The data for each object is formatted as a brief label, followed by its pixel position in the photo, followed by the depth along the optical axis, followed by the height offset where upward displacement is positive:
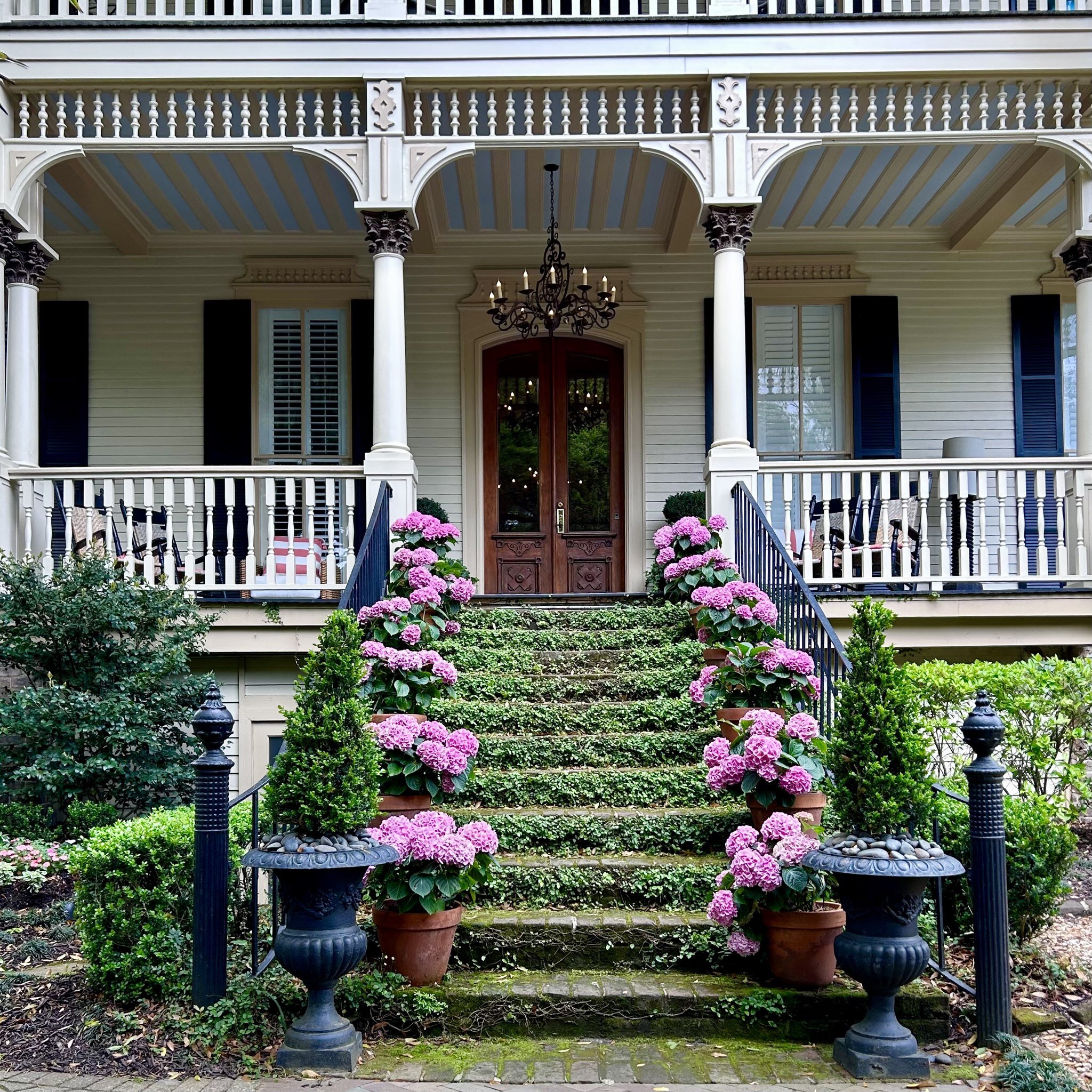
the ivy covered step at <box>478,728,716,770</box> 6.23 -0.92
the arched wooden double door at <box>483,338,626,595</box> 11.06 +1.17
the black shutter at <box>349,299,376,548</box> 10.74 +1.94
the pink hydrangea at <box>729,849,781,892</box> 4.36 -1.12
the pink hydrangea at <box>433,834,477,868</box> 4.44 -1.05
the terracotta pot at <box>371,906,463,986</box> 4.45 -1.41
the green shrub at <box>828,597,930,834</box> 4.02 -0.61
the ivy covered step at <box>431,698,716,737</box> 6.54 -0.78
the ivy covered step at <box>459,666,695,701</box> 6.94 -0.63
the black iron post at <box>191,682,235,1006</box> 4.25 -1.04
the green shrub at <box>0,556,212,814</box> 6.73 -0.62
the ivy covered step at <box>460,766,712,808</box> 5.86 -1.07
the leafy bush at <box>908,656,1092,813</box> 6.59 -0.78
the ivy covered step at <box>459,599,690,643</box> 8.11 -0.24
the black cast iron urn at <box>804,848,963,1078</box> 3.90 -1.28
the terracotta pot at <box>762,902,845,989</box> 4.39 -1.40
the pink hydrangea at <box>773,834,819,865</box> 4.36 -1.03
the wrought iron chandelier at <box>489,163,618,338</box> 9.61 +2.48
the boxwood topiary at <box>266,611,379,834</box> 4.06 -0.62
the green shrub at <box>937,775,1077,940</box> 4.75 -1.21
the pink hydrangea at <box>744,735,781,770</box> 5.07 -0.76
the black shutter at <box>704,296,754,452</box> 10.94 +2.14
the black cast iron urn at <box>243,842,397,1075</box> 3.97 -1.26
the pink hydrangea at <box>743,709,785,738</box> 5.23 -0.65
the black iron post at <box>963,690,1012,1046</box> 4.13 -1.13
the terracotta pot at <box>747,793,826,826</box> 5.18 -1.04
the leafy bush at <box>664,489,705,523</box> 10.21 +0.73
